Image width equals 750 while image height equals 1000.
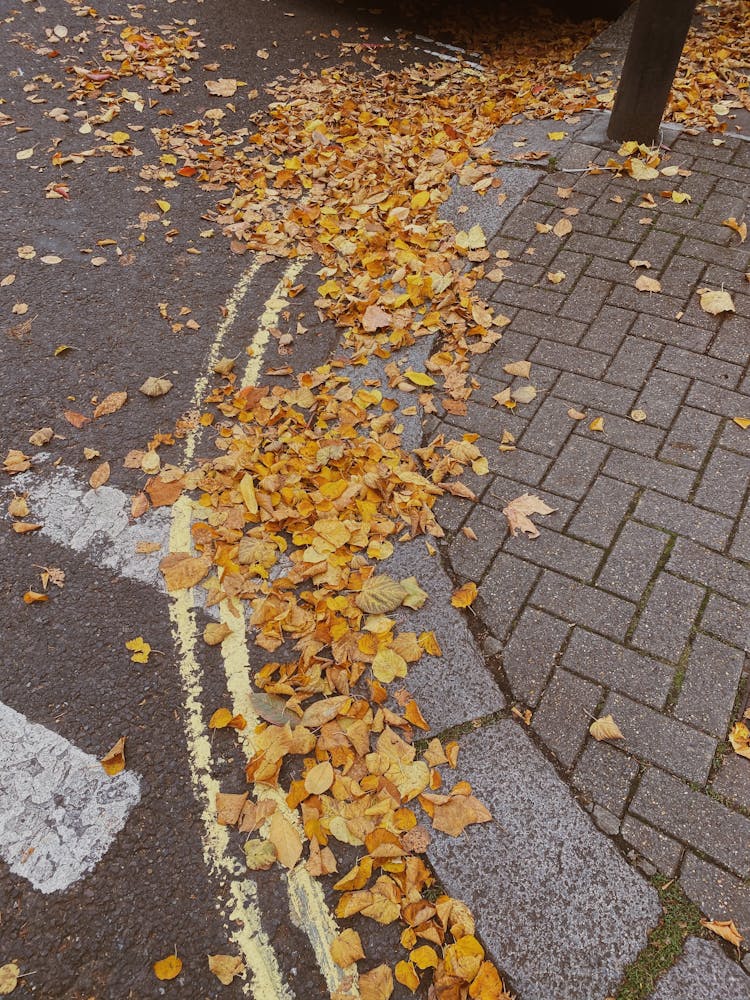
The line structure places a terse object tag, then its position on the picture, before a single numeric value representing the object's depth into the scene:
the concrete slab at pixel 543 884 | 2.09
